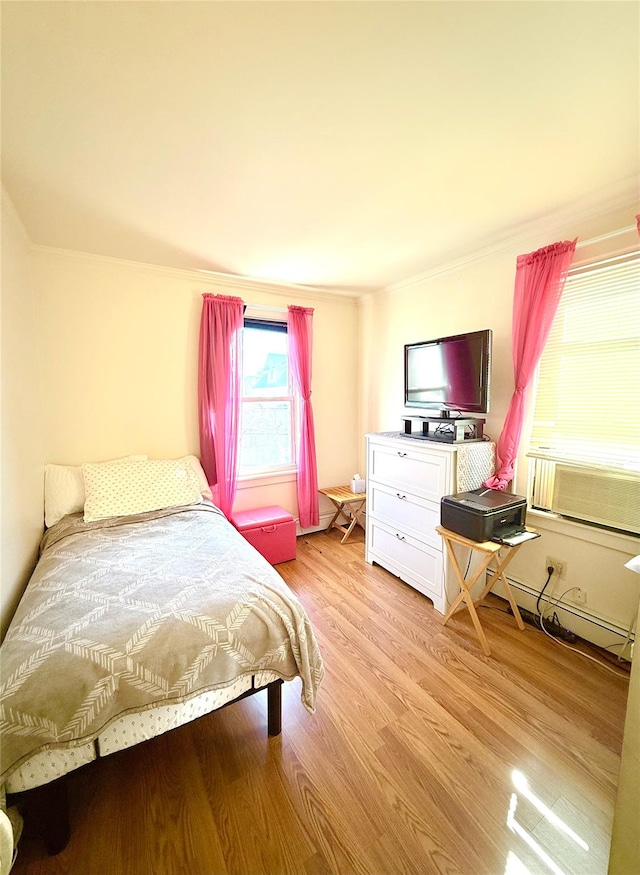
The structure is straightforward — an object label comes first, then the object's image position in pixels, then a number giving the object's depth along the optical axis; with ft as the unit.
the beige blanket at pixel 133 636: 3.15
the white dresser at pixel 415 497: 6.99
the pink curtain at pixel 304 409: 10.14
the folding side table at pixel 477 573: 5.79
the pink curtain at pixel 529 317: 6.17
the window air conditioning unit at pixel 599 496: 5.61
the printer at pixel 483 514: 5.86
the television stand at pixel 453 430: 7.23
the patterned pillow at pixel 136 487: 7.02
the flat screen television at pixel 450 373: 6.81
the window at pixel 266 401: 10.02
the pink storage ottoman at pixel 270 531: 8.91
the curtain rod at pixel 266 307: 9.62
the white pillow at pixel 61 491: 7.05
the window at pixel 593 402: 5.55
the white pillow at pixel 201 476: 8.72
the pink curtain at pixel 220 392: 8.82
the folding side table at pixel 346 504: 10.27
